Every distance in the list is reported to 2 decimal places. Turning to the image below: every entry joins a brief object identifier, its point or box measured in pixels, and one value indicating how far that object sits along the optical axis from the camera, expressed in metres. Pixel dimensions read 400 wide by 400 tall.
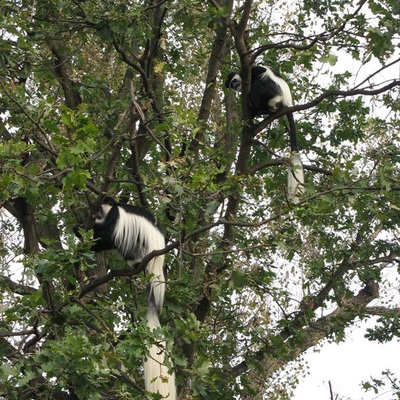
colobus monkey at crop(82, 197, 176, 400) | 9.59
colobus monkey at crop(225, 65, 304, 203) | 11.76
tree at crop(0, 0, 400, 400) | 6.55
